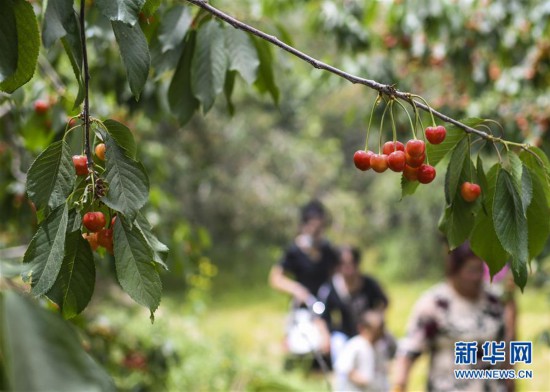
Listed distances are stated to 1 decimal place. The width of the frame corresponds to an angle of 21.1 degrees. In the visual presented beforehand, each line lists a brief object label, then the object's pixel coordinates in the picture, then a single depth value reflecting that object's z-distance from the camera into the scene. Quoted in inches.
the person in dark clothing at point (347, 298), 180.5
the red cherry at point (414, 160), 55.1
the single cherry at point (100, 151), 54.5
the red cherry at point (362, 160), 56.1
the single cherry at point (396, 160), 55.1
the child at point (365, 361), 144.5
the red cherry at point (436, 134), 55.3
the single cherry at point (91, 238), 52.6
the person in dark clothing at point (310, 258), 210.5
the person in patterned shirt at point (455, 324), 109.9
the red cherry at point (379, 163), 55.5
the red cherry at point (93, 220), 51.0
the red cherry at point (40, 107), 82.5
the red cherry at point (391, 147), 55.9
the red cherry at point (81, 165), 52.5
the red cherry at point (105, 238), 52.1
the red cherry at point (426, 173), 55.4
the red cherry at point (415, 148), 54.5
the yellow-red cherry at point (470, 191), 55.6
